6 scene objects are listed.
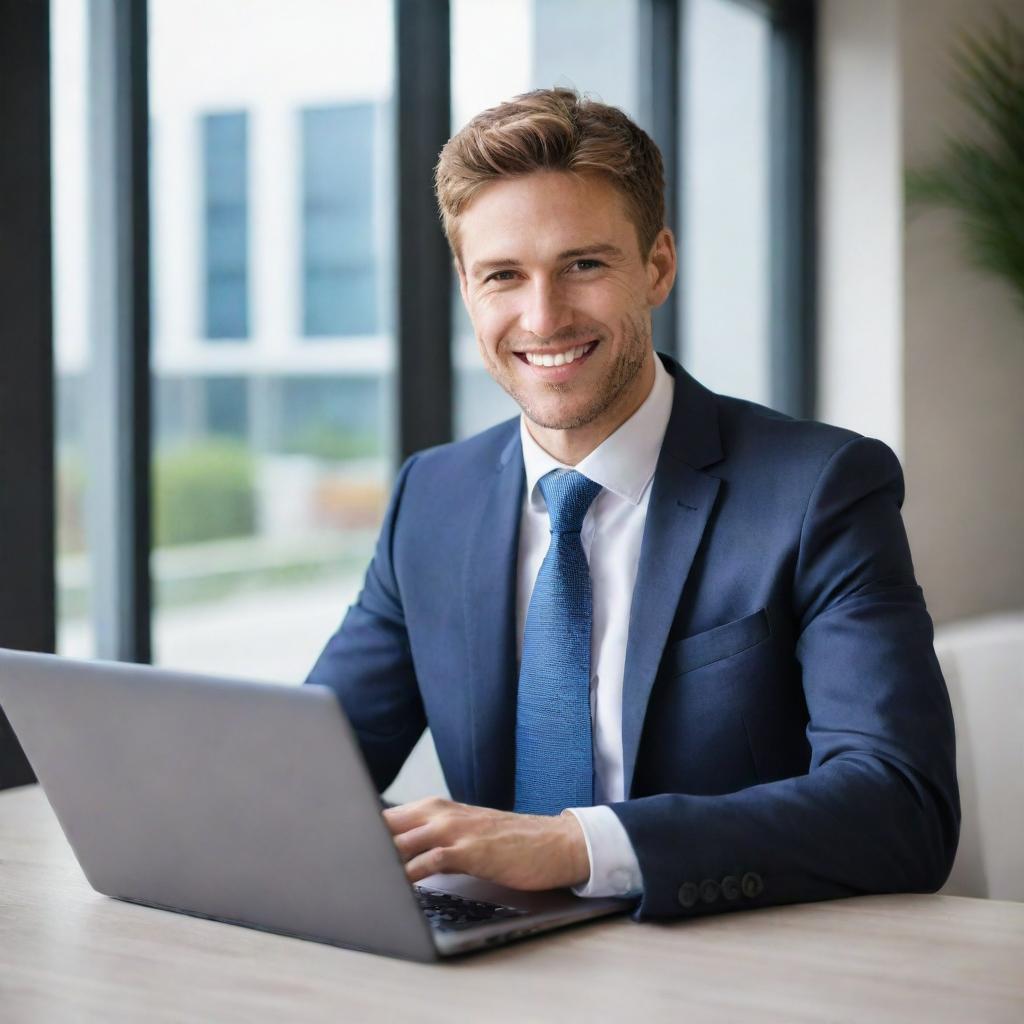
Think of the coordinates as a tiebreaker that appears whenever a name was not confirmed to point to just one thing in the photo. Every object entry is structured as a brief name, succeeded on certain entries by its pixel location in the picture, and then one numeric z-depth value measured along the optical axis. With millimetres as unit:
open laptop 1052
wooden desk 995
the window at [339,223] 3383
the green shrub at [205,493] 2852
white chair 1865
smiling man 1460
